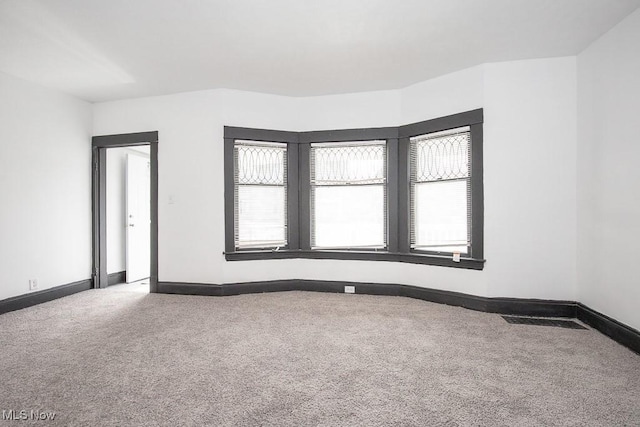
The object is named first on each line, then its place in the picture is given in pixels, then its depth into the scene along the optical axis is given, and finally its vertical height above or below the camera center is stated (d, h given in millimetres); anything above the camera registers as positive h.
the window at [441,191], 3842 +243
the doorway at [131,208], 4523 +65
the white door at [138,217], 5262 -80
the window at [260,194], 4465 +241
